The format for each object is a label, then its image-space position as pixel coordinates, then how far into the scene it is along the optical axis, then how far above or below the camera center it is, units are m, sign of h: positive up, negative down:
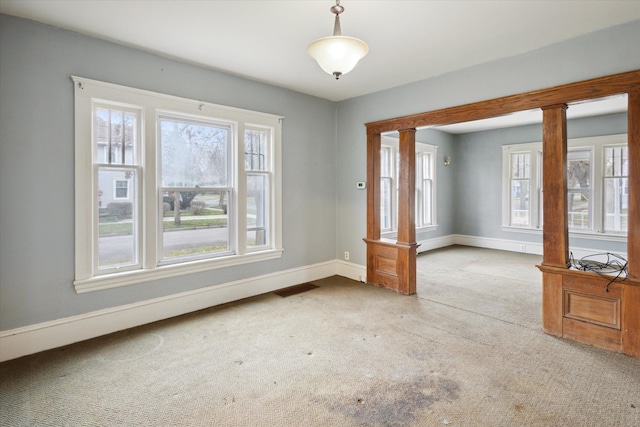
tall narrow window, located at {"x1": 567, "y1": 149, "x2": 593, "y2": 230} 6.32 +0.43
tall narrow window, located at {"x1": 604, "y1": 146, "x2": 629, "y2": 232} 5.94 +0.41
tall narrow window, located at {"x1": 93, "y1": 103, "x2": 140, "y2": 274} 3.14 +0.27
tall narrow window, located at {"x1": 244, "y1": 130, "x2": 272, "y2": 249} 4.27 +0.37
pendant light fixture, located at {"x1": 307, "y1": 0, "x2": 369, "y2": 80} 2.14 +1.07
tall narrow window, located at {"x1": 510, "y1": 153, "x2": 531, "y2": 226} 7.12 +0.48
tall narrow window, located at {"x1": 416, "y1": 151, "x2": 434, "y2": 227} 7.29 +0.51
